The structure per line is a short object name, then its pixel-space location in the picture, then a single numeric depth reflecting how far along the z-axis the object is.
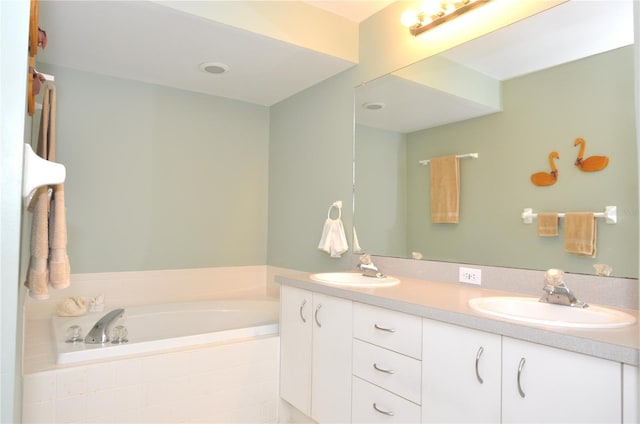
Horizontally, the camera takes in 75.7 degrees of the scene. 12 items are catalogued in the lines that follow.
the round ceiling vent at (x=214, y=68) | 2.83
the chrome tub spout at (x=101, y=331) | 2.13
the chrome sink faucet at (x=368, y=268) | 2.38
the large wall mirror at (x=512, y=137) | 1.59
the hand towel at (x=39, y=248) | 1.17
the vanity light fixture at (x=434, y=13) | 2.17
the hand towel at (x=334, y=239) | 2.82
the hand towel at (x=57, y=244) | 1.22
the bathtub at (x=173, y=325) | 2.05
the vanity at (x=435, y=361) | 1.10
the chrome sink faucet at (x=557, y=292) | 1.48
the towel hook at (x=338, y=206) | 2.92
